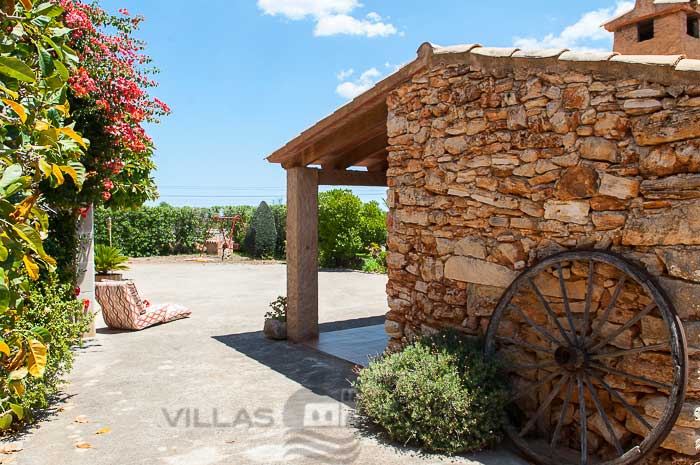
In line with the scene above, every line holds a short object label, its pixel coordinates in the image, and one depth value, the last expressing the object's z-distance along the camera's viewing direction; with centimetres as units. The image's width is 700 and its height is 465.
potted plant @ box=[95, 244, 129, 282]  1223
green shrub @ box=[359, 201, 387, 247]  1914
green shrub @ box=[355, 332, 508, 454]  423
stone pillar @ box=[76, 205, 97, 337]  830
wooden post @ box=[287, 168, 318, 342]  784
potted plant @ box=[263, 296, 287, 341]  812
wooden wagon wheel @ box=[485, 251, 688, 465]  376
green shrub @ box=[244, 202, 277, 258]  2302
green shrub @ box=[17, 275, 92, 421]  475
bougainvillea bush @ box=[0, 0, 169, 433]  302
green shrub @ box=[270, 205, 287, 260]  2353
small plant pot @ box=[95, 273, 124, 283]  1169
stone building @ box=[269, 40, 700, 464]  380
